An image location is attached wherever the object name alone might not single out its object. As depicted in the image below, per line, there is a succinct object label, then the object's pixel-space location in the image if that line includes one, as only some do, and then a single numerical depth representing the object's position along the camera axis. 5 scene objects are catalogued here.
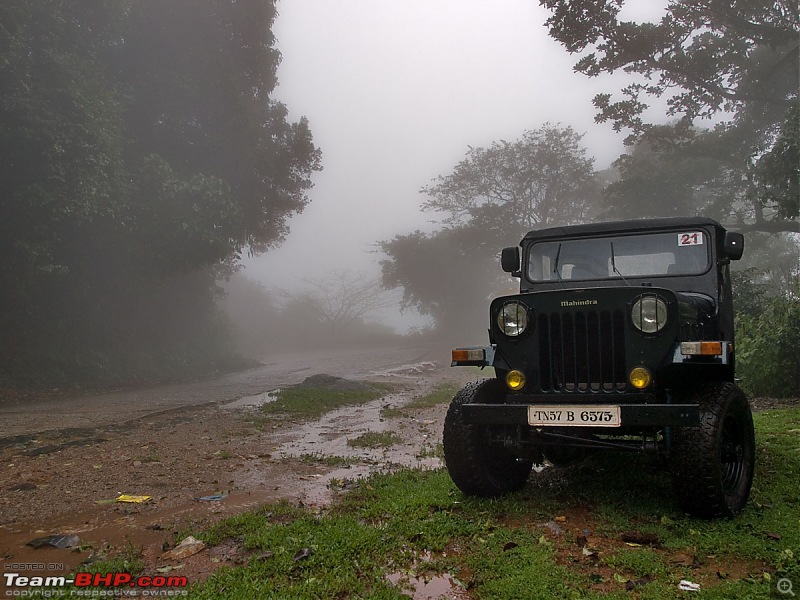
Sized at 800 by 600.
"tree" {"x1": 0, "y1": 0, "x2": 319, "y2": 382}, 14.81
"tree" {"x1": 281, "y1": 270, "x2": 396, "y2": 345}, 50.78
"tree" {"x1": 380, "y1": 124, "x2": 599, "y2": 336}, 39.03
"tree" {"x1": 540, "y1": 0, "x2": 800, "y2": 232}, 18.19
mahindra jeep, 4.50
